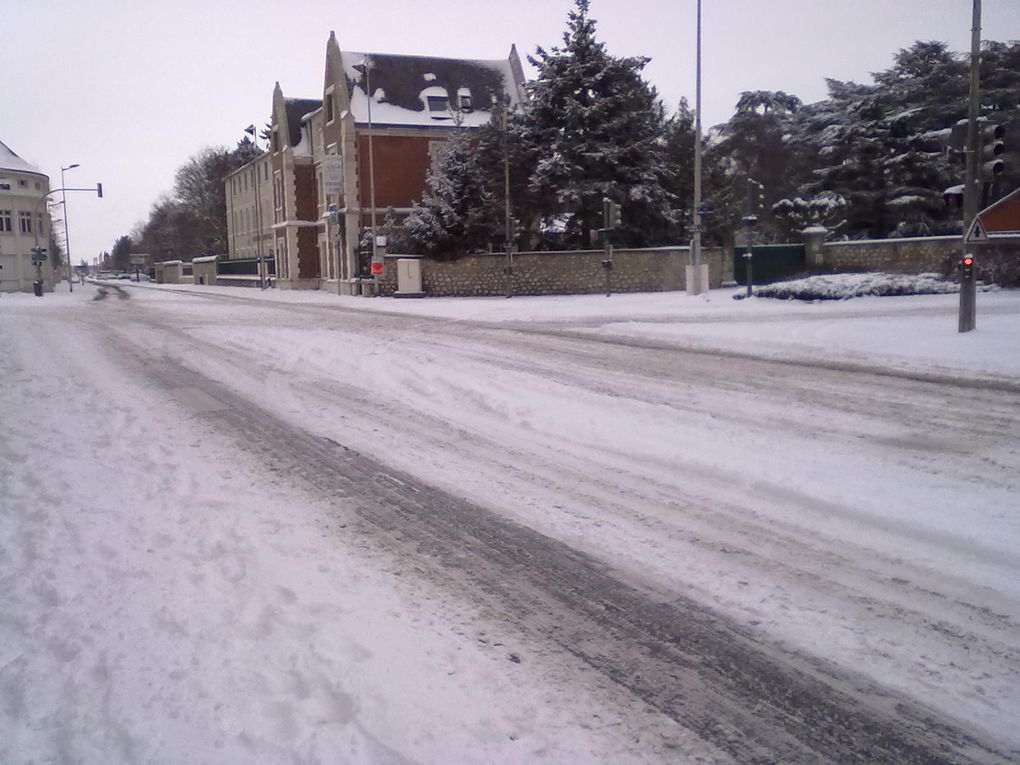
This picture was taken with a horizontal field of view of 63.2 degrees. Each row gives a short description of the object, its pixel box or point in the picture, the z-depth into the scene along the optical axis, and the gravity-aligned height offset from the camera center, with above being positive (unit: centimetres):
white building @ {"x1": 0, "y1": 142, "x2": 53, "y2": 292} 6594 +556
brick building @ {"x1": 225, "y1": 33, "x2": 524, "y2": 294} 4653 +841
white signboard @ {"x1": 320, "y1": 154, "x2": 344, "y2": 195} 4296 +574
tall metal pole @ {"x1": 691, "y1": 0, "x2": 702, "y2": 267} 2909 +274
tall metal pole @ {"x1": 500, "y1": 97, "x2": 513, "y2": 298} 3406 +383
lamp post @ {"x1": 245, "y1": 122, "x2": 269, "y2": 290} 5888 +268
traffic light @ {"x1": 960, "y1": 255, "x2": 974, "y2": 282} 1450 +7
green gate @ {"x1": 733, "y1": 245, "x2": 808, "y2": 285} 3328 +54
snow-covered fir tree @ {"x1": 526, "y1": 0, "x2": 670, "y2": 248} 3625 +640
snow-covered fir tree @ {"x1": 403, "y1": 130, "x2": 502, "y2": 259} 3666 +313
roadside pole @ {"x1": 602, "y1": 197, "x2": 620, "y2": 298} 2969 +222
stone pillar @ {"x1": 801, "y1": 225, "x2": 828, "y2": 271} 3272 +104
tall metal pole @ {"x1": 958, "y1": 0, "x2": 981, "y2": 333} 1447 +157
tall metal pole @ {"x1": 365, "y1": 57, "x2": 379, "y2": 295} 3831 +539
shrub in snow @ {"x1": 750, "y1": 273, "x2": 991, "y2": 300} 2500 -40
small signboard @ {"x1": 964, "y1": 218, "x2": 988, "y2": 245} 1473 +65
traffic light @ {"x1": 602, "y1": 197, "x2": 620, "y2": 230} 2967 +232
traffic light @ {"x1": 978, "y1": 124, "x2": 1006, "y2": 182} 1391 +204
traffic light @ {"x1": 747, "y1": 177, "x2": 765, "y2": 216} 2795 +280
